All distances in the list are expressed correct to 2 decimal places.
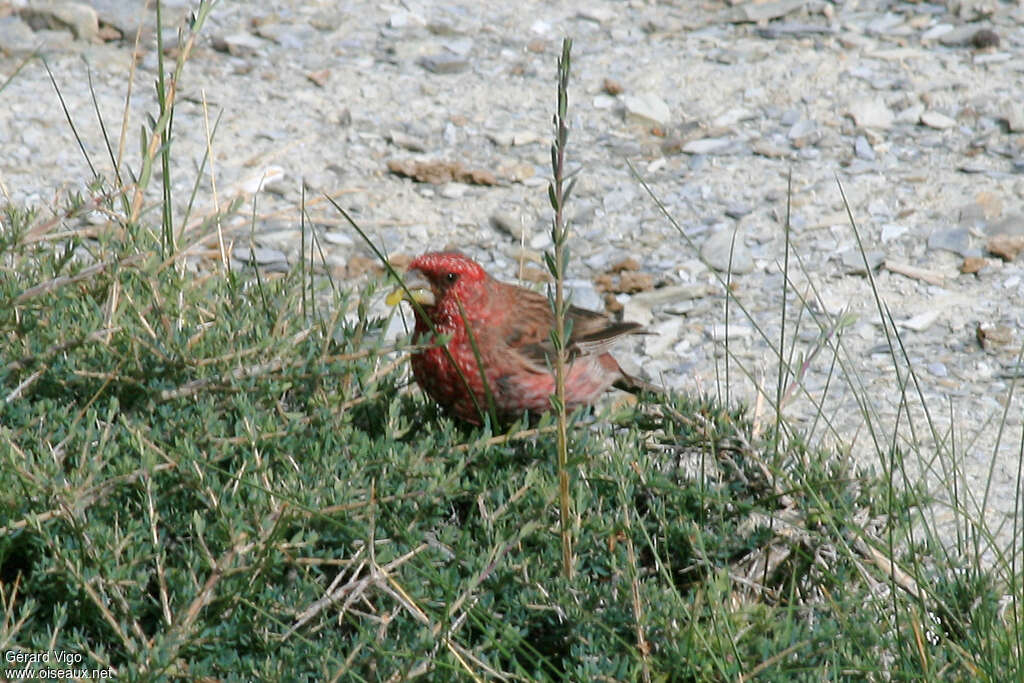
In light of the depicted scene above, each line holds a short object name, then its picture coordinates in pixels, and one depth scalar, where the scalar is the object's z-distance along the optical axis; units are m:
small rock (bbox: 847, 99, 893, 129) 11.92
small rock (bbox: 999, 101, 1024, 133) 11.61
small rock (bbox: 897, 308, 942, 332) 9.21
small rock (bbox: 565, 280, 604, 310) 9.55
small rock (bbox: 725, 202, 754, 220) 10.70
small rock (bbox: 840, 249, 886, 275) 9.97
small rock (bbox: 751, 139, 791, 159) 11.55
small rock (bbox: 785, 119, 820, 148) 11.74
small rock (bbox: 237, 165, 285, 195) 10.81
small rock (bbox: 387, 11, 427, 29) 13.64
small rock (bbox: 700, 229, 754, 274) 9.99
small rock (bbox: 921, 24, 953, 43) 13.23
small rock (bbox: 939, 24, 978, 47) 13.06
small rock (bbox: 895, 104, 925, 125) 11.95
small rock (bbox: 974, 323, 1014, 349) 8.94
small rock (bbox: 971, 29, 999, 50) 12.90
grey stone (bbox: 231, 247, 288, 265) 9.90
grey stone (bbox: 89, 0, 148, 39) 13.11
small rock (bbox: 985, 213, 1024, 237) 10.18
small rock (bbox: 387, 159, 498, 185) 11.29
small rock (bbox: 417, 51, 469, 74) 13.03
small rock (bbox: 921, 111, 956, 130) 11.80
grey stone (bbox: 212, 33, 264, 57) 13.02
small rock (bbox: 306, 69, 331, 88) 12.64
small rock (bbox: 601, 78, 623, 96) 12.56
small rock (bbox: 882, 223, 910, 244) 10.31
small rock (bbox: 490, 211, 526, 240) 10.58
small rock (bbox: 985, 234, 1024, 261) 9.87
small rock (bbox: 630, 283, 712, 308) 9.67
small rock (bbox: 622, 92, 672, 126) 12.11
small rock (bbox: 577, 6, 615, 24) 13.89
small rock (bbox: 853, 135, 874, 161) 11.49
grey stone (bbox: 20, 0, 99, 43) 12.96
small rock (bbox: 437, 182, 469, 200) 11.12
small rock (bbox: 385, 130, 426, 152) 11.77
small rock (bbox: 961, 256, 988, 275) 9.80
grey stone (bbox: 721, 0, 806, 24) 13.73
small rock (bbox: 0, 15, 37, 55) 12.55
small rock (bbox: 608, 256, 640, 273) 10.09
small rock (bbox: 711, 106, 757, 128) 12.05
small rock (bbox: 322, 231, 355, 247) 10.19
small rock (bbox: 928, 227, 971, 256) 10.09
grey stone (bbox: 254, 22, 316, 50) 13.29
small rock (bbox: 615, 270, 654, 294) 9.84
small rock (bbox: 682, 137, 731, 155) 11.65
